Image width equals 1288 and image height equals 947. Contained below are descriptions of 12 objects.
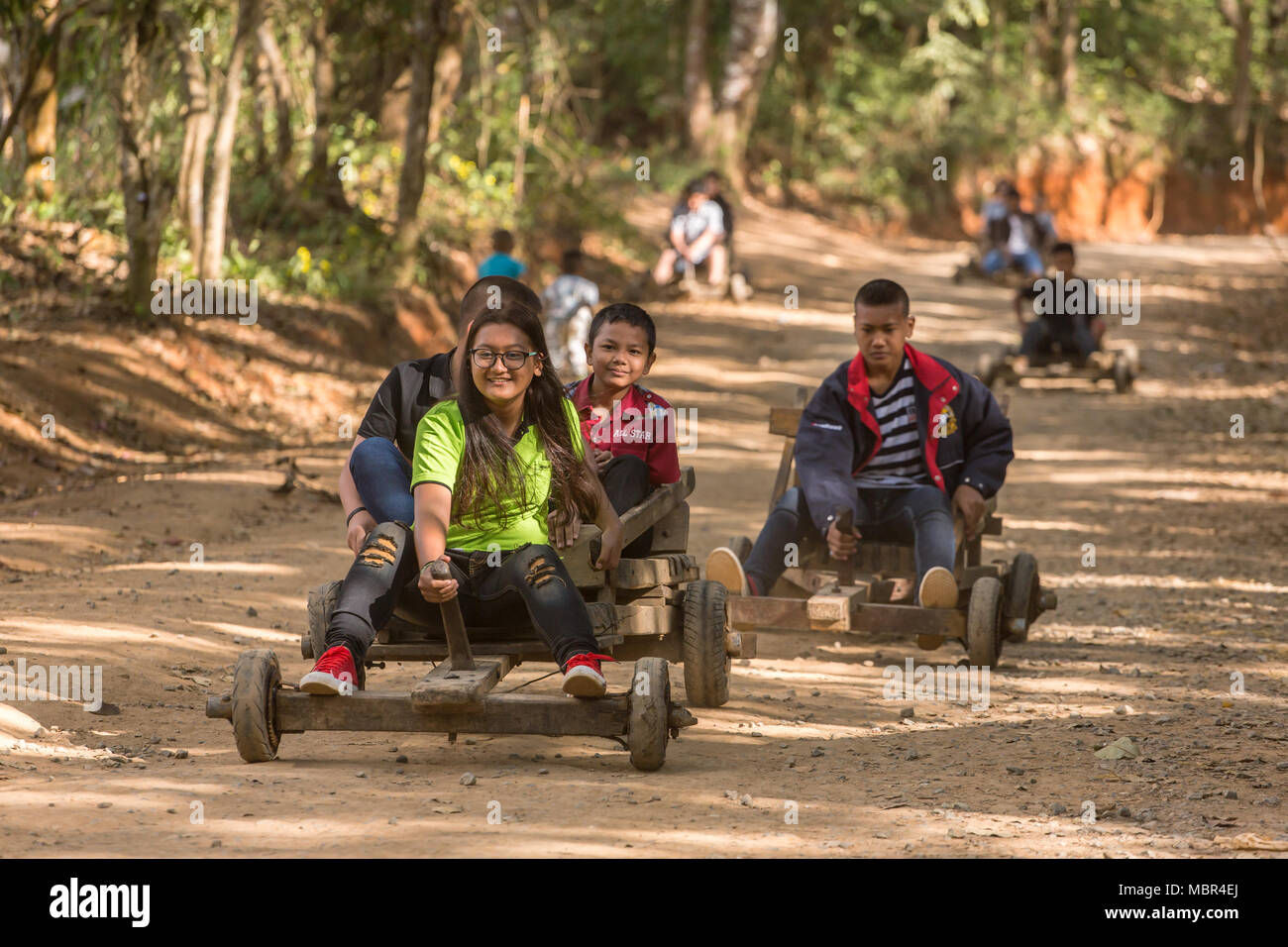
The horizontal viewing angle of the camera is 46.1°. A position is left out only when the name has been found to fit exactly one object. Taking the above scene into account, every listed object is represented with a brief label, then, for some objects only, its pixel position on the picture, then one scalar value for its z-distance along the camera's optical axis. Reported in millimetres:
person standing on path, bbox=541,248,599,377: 13461
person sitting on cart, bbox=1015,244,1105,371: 15398
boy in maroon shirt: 6023
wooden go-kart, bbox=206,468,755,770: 4547
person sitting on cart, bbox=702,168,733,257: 19656
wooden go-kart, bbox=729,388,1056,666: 6301
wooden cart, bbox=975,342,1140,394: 15438
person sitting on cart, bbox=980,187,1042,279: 21828
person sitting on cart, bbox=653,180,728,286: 19766
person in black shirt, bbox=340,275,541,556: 5273
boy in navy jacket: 6781
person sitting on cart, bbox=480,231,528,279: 12531
